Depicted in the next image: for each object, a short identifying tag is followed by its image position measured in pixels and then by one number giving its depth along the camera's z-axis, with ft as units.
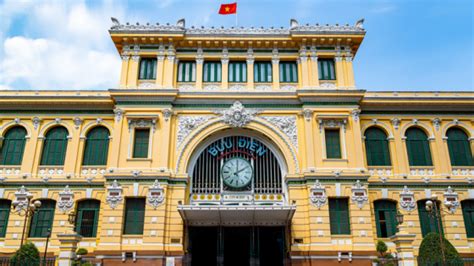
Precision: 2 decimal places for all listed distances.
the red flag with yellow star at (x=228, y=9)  100.48
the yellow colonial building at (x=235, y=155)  86.02
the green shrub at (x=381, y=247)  81.76
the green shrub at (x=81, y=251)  81.10
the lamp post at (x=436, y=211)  66.11
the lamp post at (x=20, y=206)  89.66
